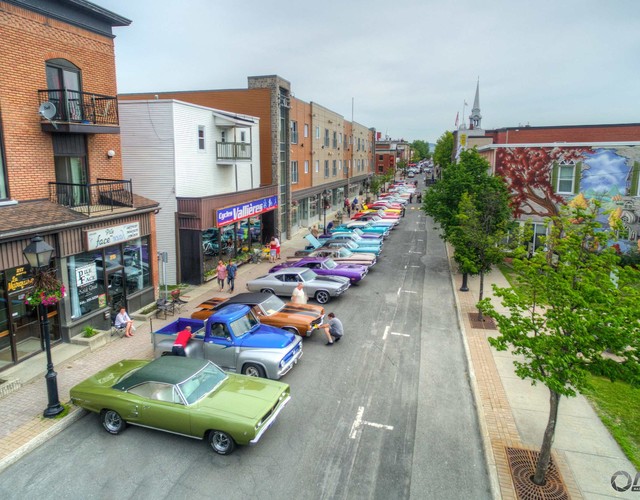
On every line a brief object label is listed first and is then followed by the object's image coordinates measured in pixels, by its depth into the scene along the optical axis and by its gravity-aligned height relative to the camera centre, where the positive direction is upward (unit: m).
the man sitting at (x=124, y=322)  15.65 -4.94
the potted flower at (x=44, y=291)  10.28 -2.56
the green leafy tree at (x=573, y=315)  7.32 -2.33
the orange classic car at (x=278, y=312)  14.75 -4.52
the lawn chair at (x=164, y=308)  17.62 -5.02
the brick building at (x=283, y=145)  31.14 +2.26
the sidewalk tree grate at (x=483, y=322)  16.75 -5.42
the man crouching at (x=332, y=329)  14.84 -4.92
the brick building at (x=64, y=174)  13.23 +0.03
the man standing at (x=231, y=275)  21.20 -4.54
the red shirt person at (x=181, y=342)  12.46 -4.53
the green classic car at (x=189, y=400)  8.93 -4.55
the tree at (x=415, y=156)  184.21 +7.21
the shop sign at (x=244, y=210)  23.01 -1.99
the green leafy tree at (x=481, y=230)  18.45 -2.35
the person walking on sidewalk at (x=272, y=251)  27.86 -4.59
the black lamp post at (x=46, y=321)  9.65 -3.20
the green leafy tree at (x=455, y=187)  23.83 -0.67
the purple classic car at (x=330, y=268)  21.89 -4.49
